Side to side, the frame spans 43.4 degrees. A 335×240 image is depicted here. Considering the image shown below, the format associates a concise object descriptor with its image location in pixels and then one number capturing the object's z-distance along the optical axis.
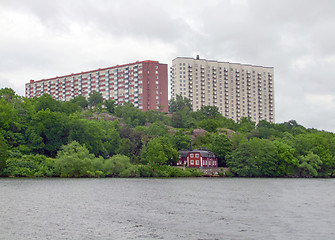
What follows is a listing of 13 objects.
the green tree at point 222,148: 129.36
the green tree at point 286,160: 120.19
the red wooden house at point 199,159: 128.38
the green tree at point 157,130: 144.05
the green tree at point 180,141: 139.75
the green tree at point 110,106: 192.75
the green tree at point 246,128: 187.35
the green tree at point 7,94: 136.50
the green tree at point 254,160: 119.31
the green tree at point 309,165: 121.28
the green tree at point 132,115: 171.50
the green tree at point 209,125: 173.25
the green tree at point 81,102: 197.52
